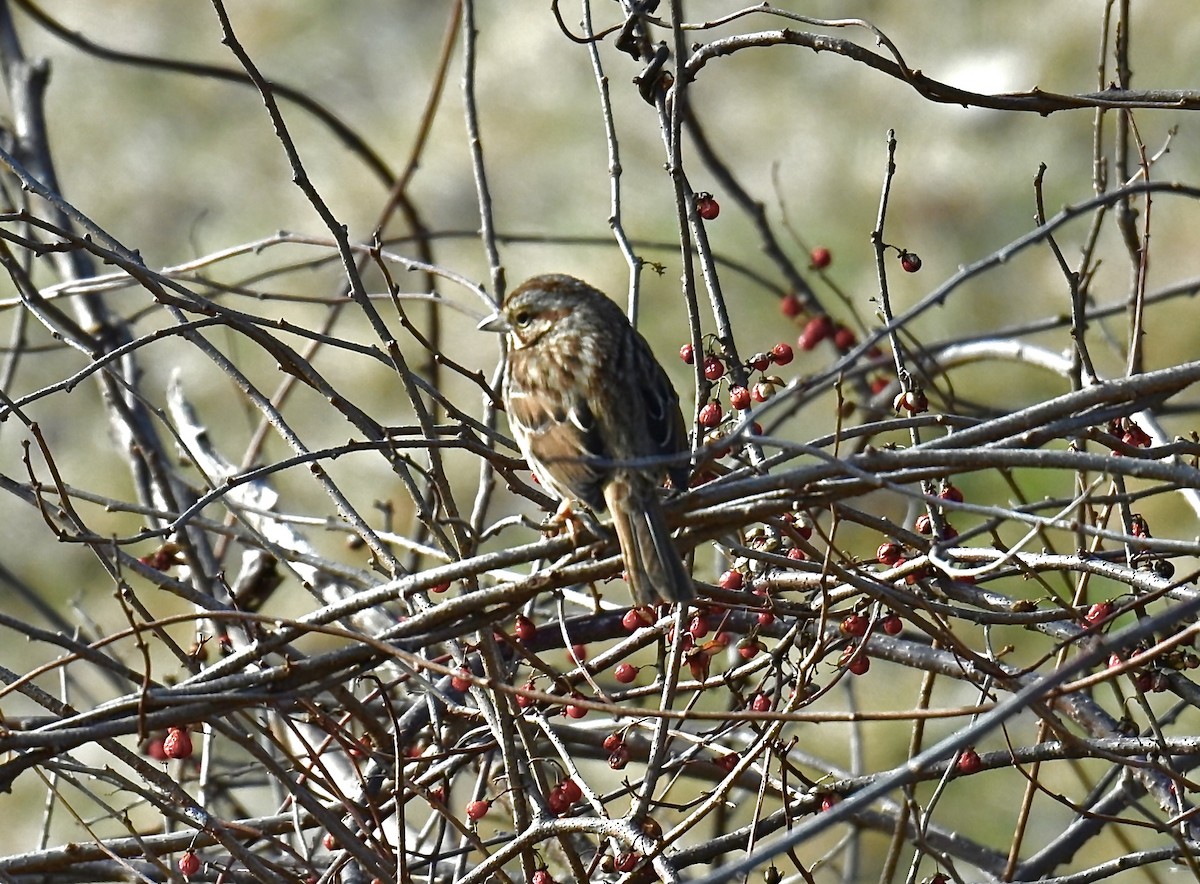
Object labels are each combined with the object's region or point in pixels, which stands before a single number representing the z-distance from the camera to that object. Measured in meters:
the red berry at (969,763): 7.11
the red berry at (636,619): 7.34
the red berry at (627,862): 6.63
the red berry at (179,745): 7.63
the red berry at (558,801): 7.09
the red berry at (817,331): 10.51
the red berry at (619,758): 6.97
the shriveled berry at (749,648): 7.28
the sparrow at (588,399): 7.13
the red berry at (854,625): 6.89
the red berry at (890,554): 7.19
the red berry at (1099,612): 6.96
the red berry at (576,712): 7.55
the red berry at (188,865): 7.37
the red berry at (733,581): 7.16
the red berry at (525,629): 7.57
